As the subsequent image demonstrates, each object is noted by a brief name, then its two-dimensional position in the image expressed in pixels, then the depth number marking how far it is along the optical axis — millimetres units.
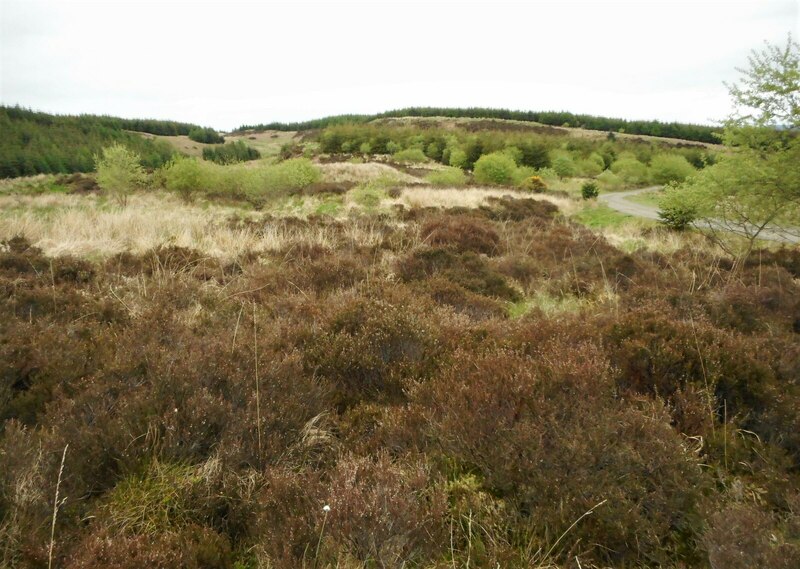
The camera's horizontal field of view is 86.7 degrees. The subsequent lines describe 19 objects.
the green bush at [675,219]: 14512
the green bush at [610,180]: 46812
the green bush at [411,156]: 63281
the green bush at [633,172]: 49094
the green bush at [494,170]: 38656
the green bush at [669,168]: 43219
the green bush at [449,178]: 31406
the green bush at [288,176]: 25234
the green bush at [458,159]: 56031
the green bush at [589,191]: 29880
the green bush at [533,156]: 55906
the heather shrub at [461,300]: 4980
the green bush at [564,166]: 54469
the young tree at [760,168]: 8141
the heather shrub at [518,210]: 15260
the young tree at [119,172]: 26594
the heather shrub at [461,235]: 9047
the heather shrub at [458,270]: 6293
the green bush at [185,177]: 28094
